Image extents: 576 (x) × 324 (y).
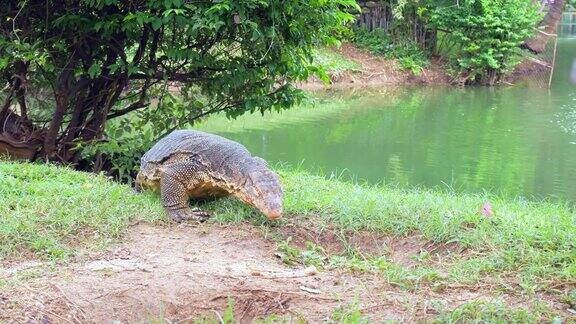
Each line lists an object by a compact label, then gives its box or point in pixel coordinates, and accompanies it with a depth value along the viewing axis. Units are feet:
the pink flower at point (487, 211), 13.91
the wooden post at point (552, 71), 71.25
